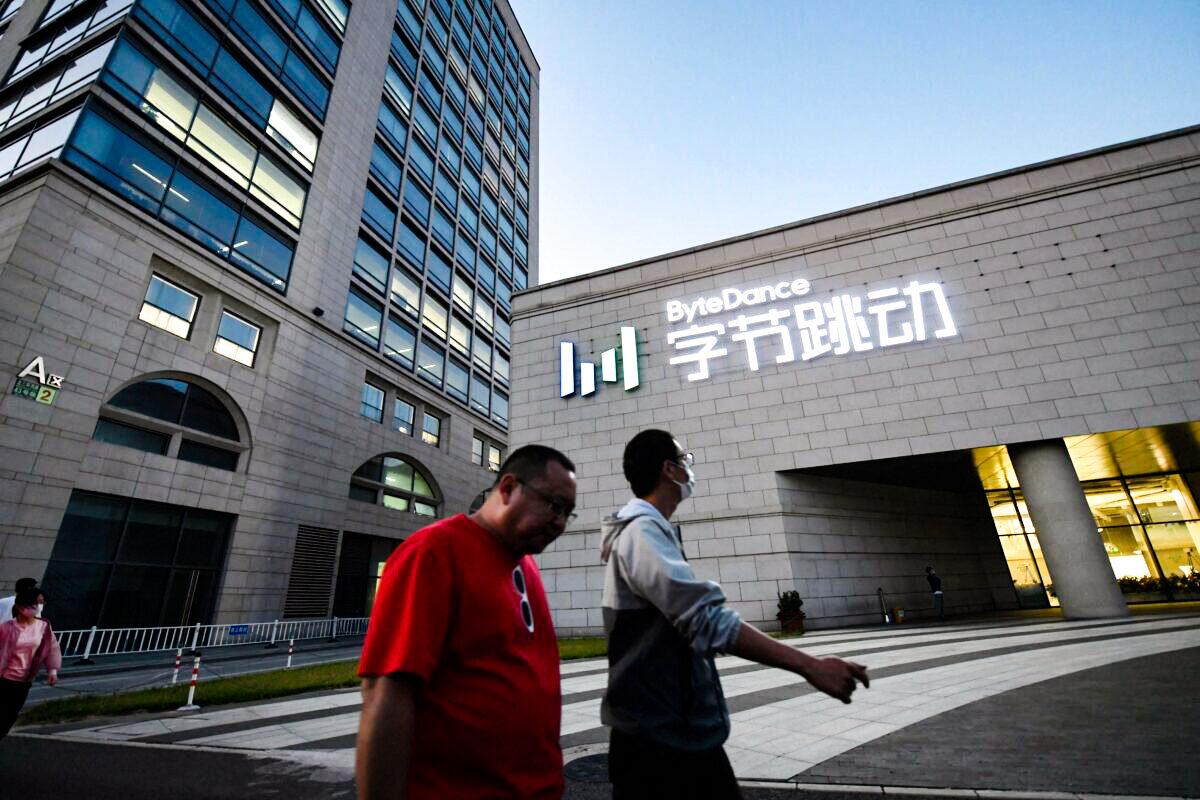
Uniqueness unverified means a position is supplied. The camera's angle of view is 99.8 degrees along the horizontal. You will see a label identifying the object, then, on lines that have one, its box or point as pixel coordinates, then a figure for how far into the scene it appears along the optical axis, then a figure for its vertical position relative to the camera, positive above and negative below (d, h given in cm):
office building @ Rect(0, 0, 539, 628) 1378 +1039
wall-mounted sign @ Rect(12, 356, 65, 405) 1275 +569
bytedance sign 1445 +752
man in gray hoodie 180 -25
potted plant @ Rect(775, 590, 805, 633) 1262 -51
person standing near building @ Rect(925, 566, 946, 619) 1459 -4
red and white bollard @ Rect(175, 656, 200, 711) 751 -118
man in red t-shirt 135 -21
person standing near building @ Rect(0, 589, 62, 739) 516 -29
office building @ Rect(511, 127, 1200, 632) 1284 +525
